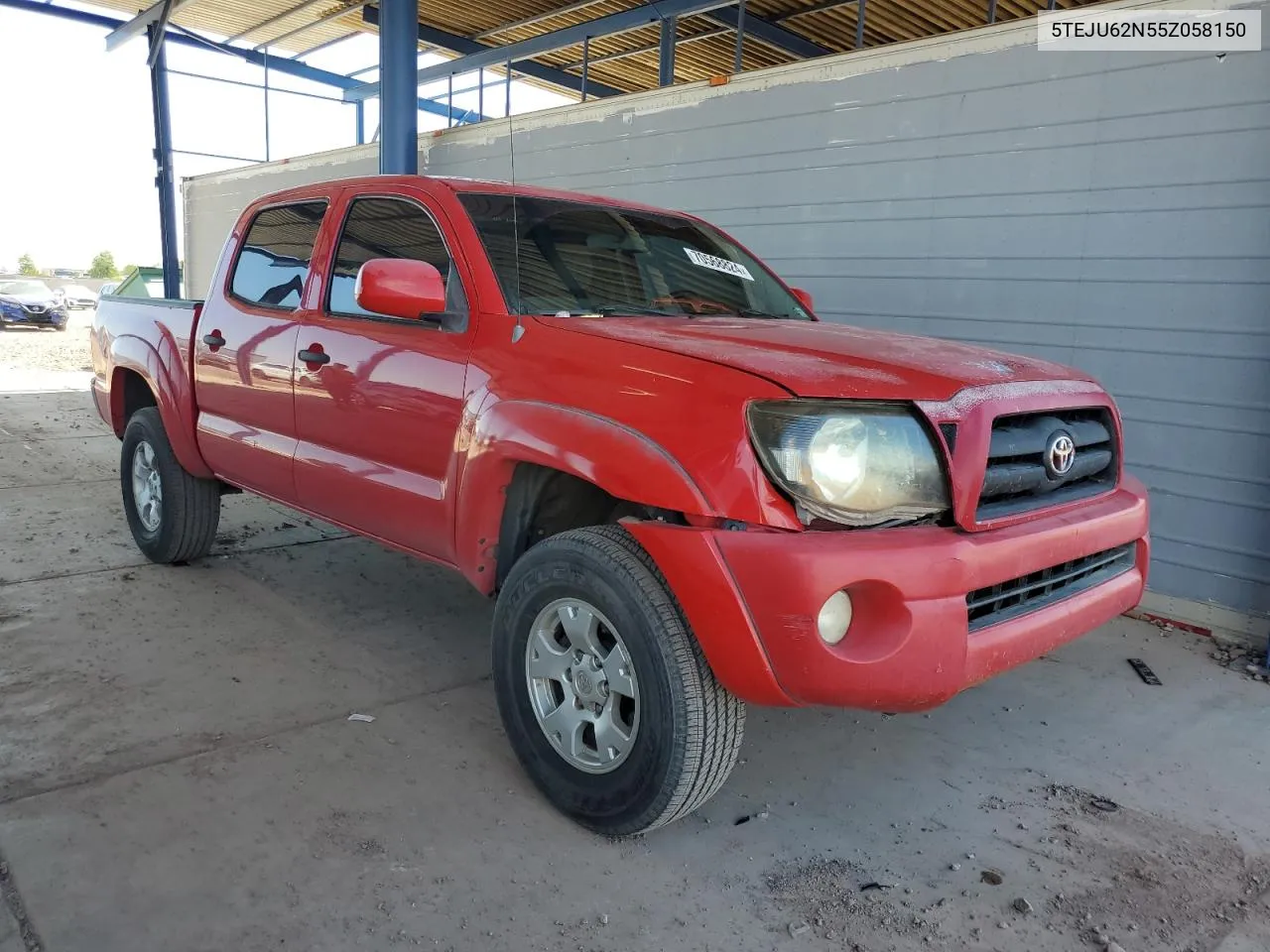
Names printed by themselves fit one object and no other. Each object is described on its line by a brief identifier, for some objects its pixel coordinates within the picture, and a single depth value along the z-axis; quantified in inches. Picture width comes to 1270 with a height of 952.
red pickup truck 90.3
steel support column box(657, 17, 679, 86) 414.6
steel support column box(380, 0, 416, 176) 328.5
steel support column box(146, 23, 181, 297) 552.7
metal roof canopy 338.3
